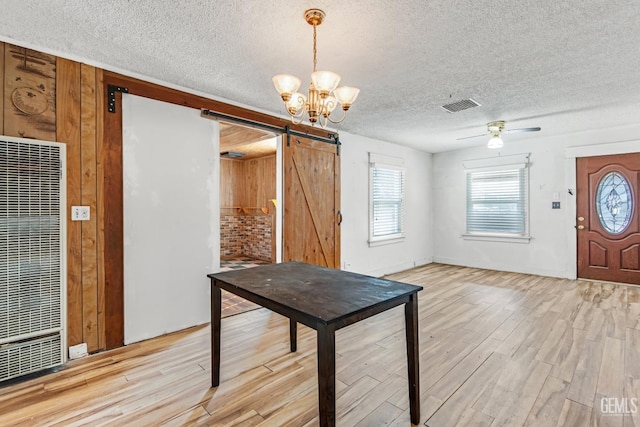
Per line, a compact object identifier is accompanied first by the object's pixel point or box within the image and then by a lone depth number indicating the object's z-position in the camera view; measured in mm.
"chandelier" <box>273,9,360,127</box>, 1938
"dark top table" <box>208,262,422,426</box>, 1384
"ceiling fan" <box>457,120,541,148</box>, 4378
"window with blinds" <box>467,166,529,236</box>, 5770
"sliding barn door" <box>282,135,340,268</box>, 4137
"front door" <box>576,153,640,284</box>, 4746
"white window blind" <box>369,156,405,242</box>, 5570
